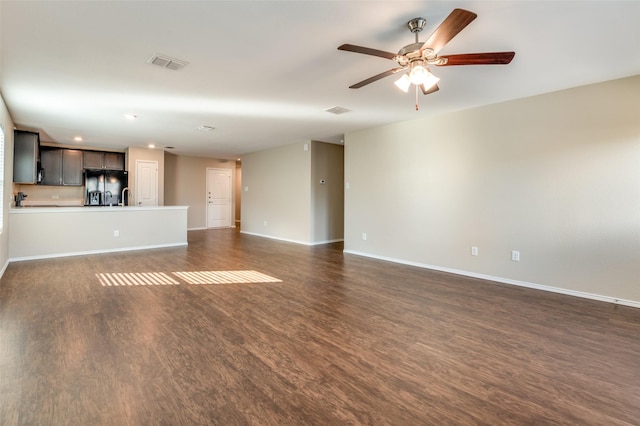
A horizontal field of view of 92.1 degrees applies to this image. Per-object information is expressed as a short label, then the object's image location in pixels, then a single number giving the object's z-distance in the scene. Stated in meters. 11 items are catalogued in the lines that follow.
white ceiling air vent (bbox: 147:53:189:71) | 2.86
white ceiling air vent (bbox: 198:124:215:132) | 5.63
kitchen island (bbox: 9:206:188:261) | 5.22
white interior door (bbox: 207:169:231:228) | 10.20
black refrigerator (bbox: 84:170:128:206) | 7.98
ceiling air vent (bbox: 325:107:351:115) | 4.48
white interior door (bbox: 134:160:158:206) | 8.34
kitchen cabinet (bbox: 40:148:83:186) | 7.55
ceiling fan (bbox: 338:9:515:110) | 2.11
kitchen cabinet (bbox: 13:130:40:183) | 5.33
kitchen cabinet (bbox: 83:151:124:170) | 8.13
